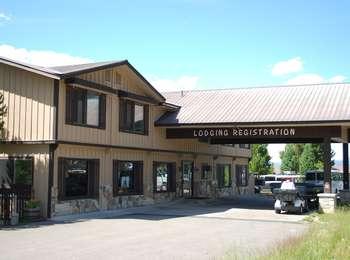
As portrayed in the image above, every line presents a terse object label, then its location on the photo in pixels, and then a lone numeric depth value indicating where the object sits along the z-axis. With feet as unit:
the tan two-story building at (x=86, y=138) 70.90
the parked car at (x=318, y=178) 135.14
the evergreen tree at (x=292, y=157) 251.09
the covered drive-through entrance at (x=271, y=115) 85.56
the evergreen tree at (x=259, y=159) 229.86
